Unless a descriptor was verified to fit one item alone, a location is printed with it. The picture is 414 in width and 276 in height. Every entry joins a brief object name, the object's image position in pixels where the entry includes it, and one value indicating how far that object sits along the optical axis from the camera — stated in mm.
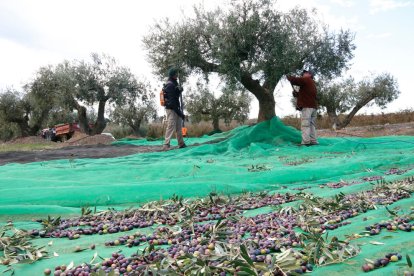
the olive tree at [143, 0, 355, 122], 12797
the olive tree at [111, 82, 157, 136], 24969
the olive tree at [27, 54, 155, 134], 23219
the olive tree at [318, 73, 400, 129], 27609
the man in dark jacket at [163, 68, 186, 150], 11508
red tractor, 28734
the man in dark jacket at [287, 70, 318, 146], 11227
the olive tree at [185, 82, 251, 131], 28766
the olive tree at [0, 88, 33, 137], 30422
